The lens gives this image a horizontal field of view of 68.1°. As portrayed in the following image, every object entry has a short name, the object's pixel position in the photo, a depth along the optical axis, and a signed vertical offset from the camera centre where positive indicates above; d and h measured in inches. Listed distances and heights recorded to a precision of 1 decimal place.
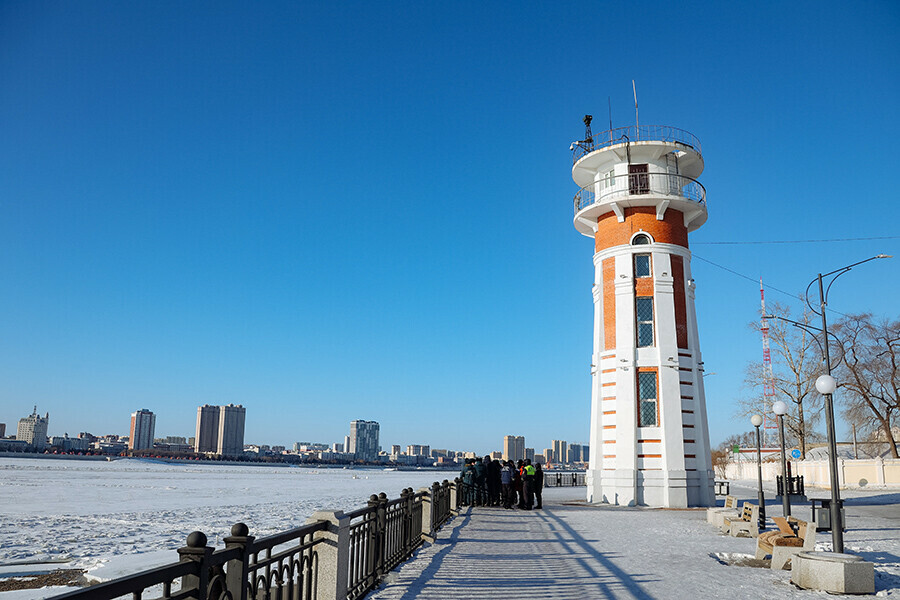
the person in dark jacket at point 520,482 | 923.4 -80.7
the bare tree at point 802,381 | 1628.2 +112.1
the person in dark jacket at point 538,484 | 912.9 -80.8
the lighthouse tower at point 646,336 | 985.5 +136.8
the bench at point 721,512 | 677.3 -86.8
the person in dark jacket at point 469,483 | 944.8 -82.9
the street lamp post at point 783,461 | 649.0 -34.5
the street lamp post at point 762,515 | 663.8 -88.1
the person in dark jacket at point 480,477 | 945.5 -74.7
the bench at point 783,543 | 411.2 -76.0
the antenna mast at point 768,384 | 1689.2 +105.9
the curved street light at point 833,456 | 412.2 -19.2
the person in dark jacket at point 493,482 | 958.0 -82.8
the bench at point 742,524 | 604.4 -88.9
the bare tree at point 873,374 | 1692.9 +135.5
